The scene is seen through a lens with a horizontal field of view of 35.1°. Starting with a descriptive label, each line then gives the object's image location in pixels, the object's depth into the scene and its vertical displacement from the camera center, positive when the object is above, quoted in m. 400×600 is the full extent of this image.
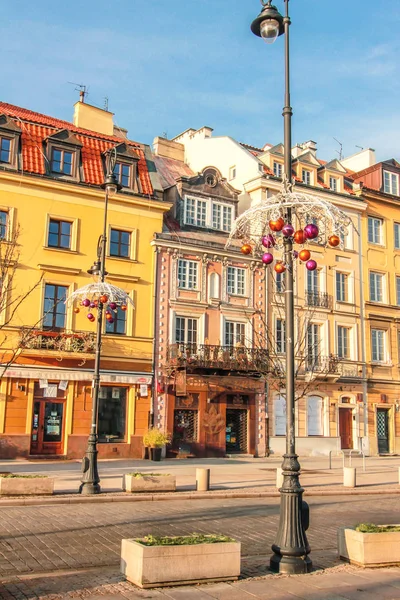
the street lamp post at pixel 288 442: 7.68 -0.22
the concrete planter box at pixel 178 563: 6.94 -1.55
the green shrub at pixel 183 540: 7.20 -1.34
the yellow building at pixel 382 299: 33.53 +6.97
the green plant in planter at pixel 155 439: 23.03 -0.59
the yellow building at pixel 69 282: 24.34 +5.69
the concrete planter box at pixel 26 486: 14.15 -1.46
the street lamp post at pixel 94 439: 15.15 -0.42
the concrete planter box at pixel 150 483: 15.79 -1.50
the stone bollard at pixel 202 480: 16.53 -1.46
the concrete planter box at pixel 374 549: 8.12 -1.56
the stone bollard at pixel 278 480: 17.38 -1.49
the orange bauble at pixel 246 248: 9.66 +2.64
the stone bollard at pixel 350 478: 18.78 -1.52
